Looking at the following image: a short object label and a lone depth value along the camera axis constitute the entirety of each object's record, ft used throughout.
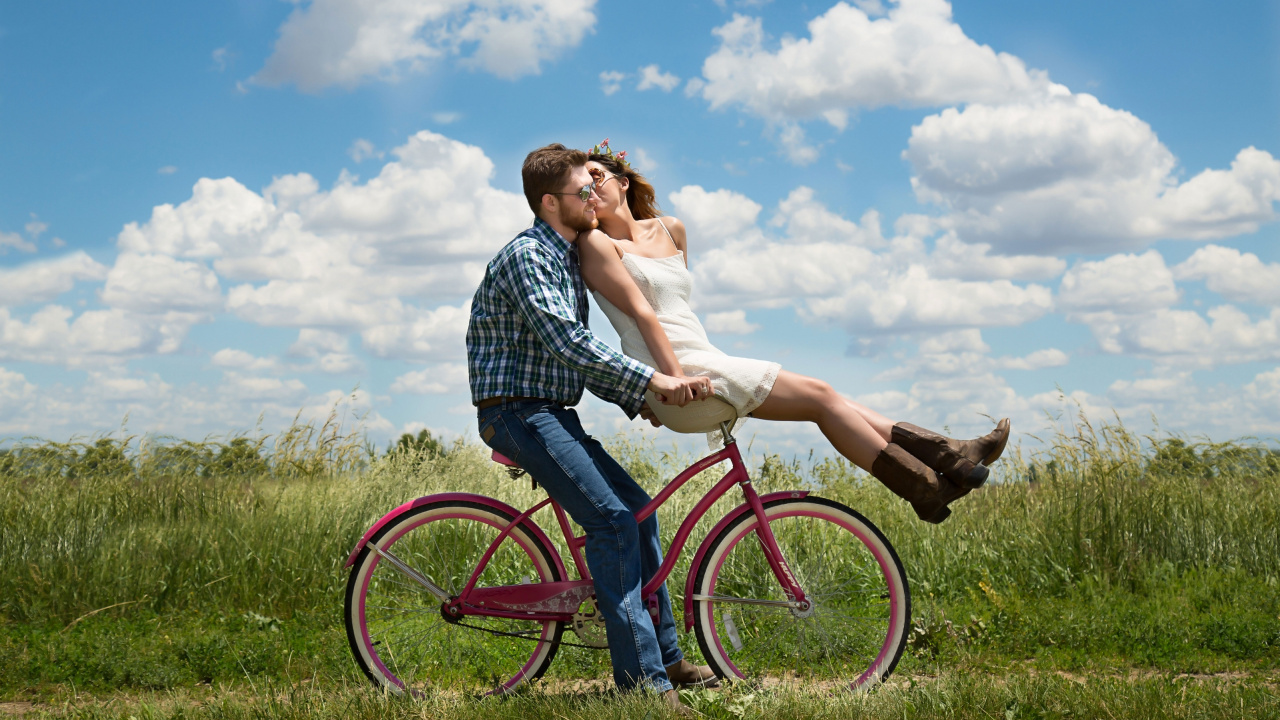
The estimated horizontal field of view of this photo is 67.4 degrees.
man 13.00
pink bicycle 14.10
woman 13.29
